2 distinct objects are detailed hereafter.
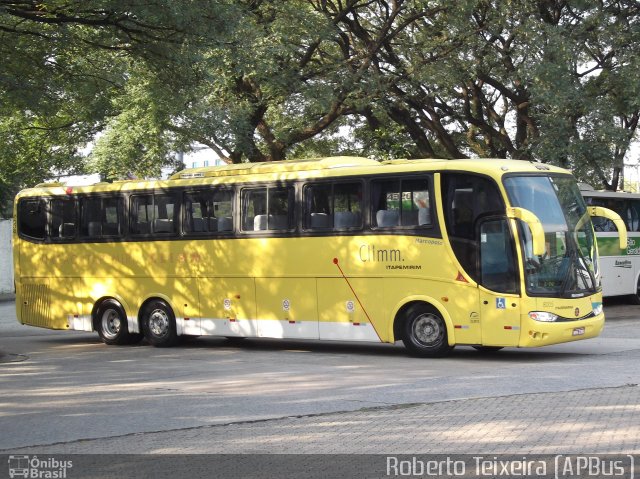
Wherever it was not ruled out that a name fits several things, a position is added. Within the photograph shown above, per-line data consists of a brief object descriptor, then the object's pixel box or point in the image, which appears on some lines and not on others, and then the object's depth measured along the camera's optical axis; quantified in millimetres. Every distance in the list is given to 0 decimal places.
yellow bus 16719
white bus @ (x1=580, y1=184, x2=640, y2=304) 29234
